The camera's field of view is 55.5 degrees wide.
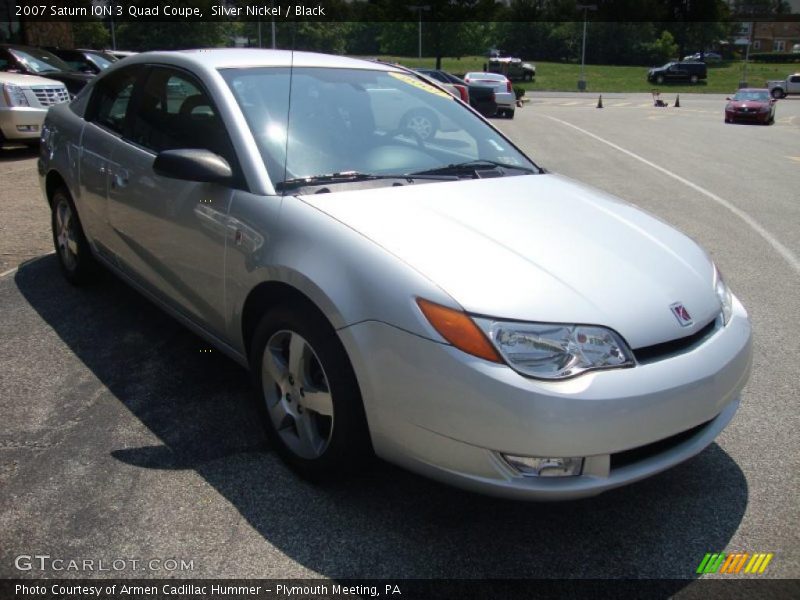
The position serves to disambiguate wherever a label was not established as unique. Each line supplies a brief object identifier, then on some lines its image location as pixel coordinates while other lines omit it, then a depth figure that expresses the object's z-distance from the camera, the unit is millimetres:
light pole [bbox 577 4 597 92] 58438
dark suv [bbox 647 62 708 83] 63625
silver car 2367
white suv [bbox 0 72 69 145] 11250
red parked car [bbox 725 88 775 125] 25625
